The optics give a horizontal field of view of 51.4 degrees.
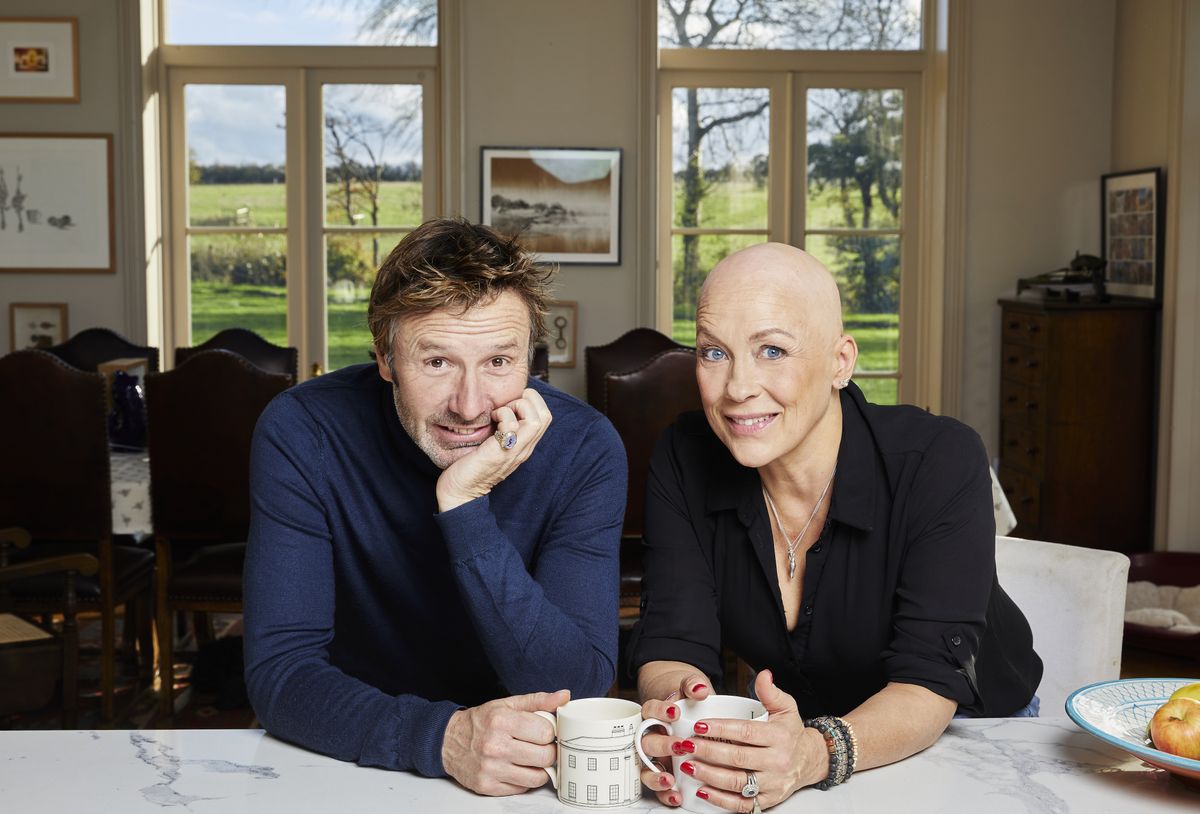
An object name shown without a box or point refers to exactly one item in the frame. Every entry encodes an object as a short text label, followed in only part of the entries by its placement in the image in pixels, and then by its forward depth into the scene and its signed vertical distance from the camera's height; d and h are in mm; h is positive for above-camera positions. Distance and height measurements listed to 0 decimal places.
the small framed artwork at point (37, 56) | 5742 +1115
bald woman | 1566 -317
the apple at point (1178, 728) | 1244 -431
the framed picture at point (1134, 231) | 5297 +305
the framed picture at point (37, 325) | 5852 -124
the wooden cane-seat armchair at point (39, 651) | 3016 -877
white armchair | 1821 -456
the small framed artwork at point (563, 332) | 5883 -155
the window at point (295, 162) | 5996 +661
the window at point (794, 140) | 6059 +781
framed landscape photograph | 5871 +468
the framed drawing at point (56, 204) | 5809 +443
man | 1476 -305
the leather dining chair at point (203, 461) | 3564 -467
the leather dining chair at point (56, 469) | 3541 -488
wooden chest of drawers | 5281 -528
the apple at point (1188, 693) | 1307 -414
